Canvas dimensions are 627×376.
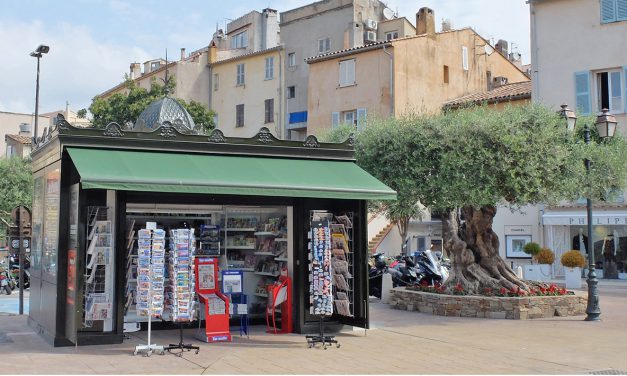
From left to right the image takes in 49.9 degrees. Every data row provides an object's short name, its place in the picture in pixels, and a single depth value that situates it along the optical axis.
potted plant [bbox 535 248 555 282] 24.83
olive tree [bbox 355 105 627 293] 14.59
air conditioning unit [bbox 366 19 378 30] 40.34
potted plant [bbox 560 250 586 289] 22.59
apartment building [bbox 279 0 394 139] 40.31
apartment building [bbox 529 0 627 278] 27.17
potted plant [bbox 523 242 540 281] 25.97
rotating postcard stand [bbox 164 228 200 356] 10.25
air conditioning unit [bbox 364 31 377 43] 40.09
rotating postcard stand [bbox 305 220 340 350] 11.19
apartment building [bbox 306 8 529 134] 34.47
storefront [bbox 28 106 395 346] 10.53
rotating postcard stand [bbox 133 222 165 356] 10.09
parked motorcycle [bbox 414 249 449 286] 19.39
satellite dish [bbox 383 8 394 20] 42.84
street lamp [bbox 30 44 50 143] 27.34
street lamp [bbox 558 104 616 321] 14.72
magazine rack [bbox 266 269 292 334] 12.07
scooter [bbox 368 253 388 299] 19.81
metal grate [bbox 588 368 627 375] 9.05
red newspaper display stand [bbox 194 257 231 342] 11.31
